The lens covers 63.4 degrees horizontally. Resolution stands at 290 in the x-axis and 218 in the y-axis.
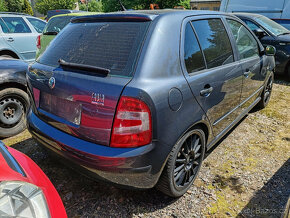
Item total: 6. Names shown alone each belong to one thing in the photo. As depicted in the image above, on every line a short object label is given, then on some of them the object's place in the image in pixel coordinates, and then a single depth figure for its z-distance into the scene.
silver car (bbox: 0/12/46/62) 6.61
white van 7.68
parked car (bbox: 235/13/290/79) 6.14
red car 1.08
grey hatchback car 1.73
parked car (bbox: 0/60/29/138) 3.30
